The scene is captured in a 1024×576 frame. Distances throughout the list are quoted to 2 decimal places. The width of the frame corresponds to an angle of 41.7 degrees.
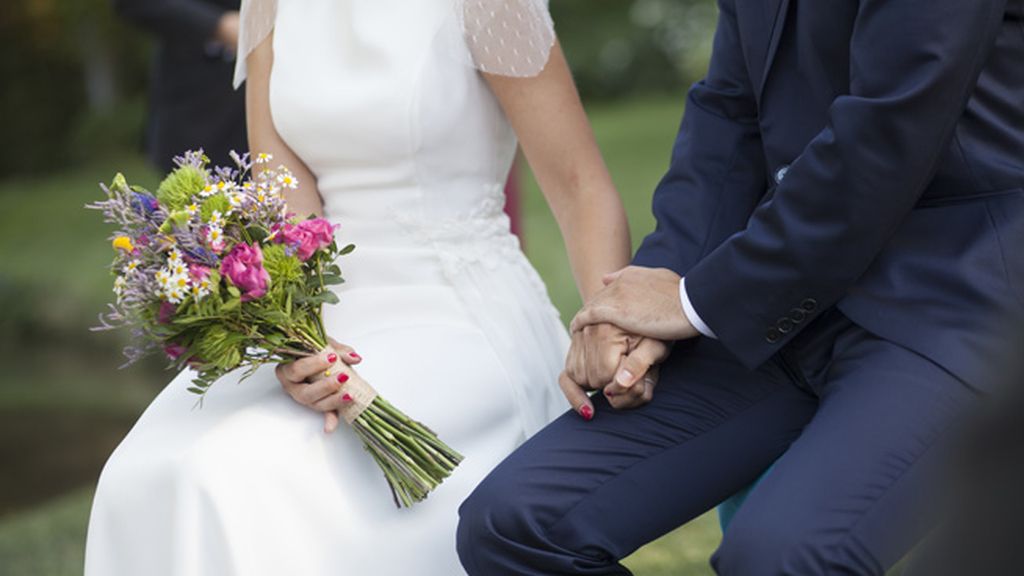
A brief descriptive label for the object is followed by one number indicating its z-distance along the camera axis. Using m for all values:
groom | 2.13
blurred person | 4.91
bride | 2.55
